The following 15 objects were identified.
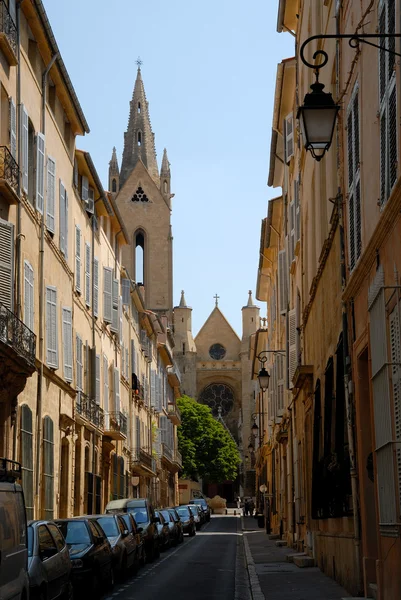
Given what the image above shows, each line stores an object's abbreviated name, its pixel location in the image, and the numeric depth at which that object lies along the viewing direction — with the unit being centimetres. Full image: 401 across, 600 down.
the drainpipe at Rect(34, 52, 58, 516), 2472
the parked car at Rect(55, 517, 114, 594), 1648
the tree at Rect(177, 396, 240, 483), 10231
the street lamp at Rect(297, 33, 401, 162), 991
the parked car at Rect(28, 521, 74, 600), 1236
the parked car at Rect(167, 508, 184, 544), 3981
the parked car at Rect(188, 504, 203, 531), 5488
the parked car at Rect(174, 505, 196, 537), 4862
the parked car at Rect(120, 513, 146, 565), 2398
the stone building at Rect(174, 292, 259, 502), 11681
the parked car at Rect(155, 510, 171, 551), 3325
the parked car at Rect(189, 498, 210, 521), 6887
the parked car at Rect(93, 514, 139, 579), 2066
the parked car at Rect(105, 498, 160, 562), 2819
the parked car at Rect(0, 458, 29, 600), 1009
